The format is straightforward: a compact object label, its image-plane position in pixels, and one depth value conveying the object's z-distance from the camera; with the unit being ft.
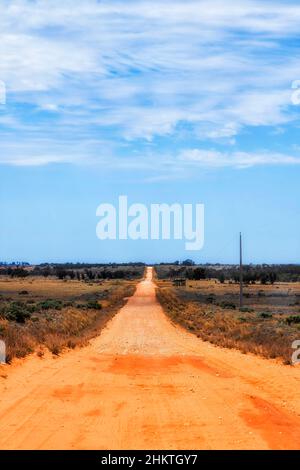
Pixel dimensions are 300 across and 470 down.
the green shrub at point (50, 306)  131.01
